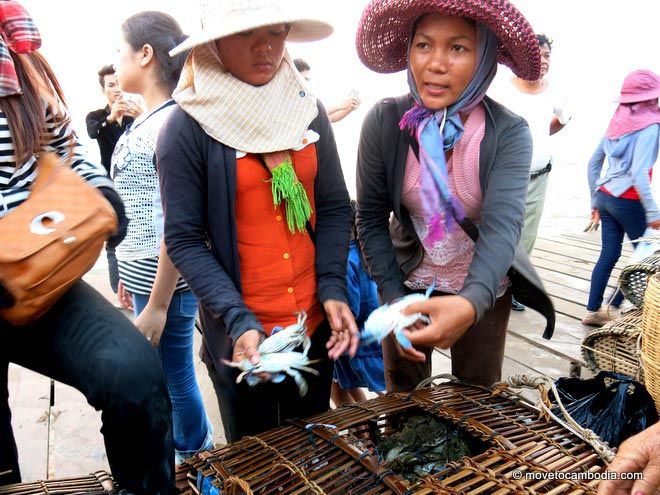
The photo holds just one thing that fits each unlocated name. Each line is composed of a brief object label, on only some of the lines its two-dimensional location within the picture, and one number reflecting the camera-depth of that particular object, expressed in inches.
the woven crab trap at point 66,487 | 43.1
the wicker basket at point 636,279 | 82.1
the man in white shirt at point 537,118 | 120.3
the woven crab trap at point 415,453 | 41.3
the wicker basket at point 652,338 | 58.1
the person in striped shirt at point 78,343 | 41.8
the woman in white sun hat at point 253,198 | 52.4
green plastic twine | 54.2
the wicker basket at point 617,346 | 80.7
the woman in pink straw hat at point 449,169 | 52.5
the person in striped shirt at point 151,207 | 68.6
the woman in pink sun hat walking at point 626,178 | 125.1
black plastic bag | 59.4
